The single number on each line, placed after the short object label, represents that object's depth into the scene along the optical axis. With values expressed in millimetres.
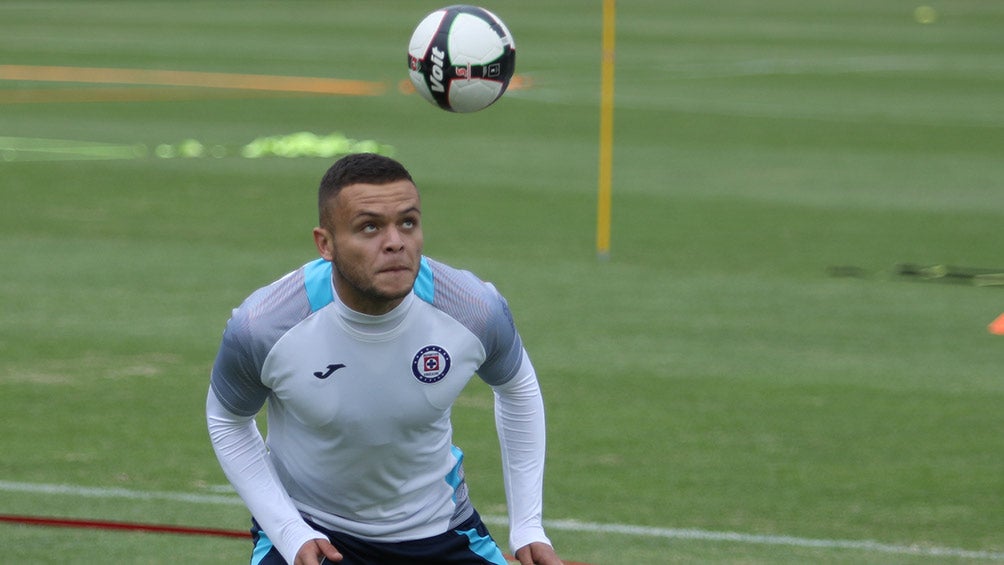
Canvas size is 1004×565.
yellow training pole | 30109
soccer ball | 16312
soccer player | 10711
